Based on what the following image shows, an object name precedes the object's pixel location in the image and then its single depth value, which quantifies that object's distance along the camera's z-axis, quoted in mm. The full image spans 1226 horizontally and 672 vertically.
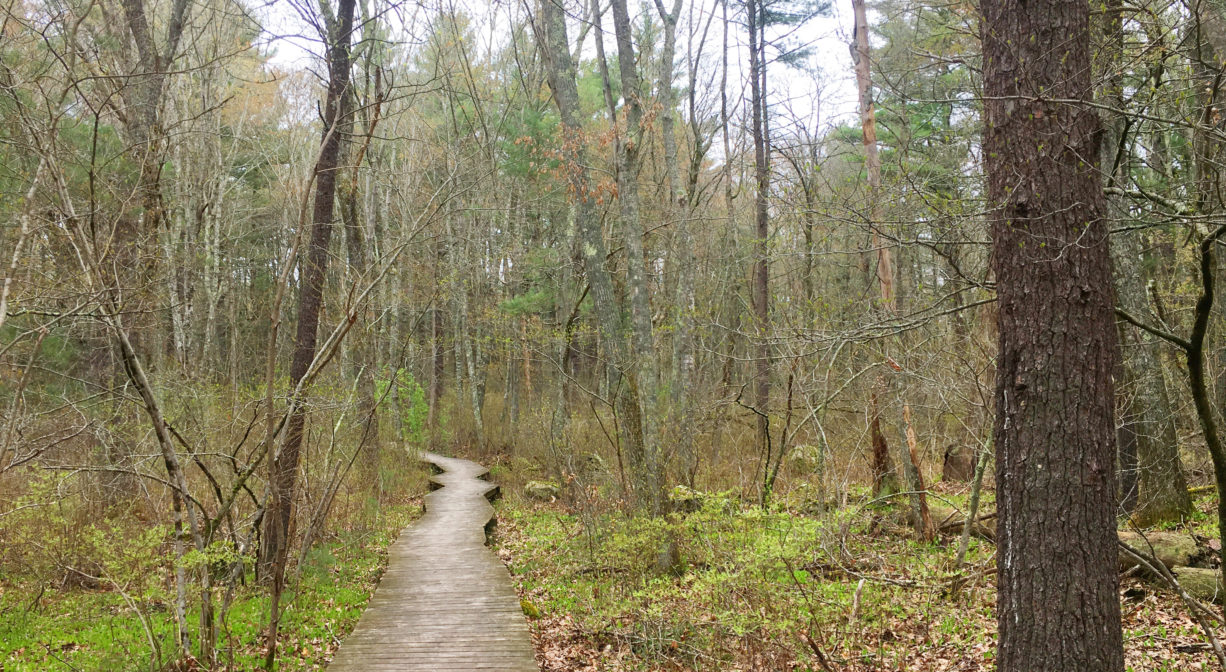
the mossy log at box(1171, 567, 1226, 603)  5715
